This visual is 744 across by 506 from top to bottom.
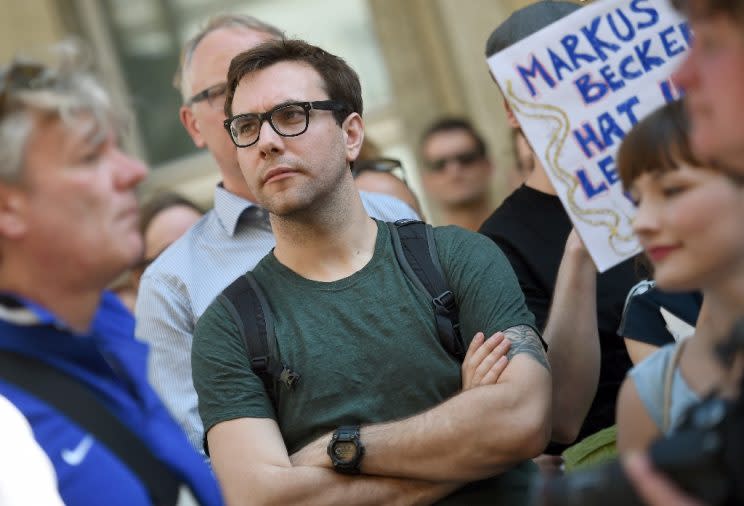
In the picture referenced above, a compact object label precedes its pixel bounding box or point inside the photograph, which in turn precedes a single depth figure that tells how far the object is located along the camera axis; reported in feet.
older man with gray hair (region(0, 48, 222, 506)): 8.98
